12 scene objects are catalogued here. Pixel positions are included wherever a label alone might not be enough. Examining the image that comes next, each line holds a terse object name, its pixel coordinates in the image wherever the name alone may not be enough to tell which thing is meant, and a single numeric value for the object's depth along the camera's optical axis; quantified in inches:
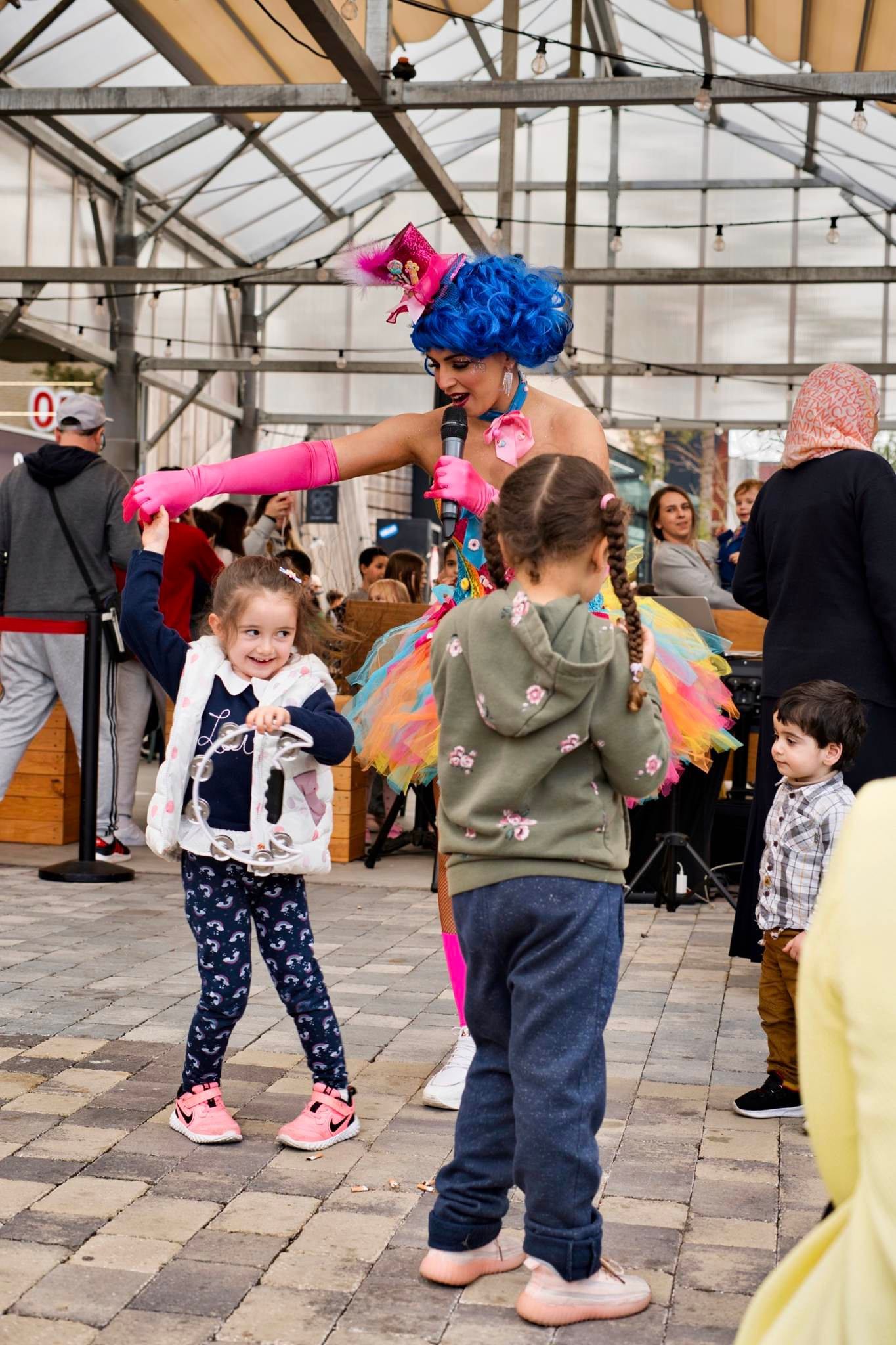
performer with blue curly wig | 126.4
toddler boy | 129.7
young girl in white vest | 116.8
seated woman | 272.7
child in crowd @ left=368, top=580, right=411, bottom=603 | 322.7
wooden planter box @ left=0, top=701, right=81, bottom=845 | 271.7
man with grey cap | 243.3
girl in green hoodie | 86.1
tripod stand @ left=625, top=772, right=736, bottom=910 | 232.9
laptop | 240.7
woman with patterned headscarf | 148.3
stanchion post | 236.1
